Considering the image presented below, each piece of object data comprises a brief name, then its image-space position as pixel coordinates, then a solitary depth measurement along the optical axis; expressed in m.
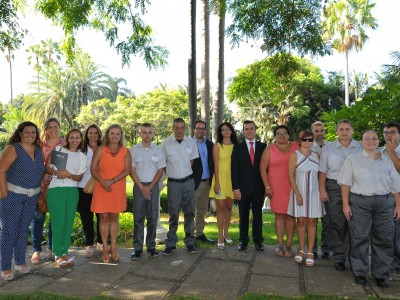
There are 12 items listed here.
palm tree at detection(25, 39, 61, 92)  44.89
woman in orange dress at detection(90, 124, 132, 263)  5.12
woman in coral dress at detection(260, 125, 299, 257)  5.31
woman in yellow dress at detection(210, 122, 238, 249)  5.80
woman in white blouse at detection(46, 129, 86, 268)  4.92
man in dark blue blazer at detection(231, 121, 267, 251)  5.60
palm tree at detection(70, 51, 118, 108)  45.31
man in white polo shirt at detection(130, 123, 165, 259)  5.36
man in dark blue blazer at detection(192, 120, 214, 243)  6.03
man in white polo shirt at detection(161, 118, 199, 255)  5.59
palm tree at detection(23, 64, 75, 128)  43.44
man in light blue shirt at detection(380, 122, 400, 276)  4.81
